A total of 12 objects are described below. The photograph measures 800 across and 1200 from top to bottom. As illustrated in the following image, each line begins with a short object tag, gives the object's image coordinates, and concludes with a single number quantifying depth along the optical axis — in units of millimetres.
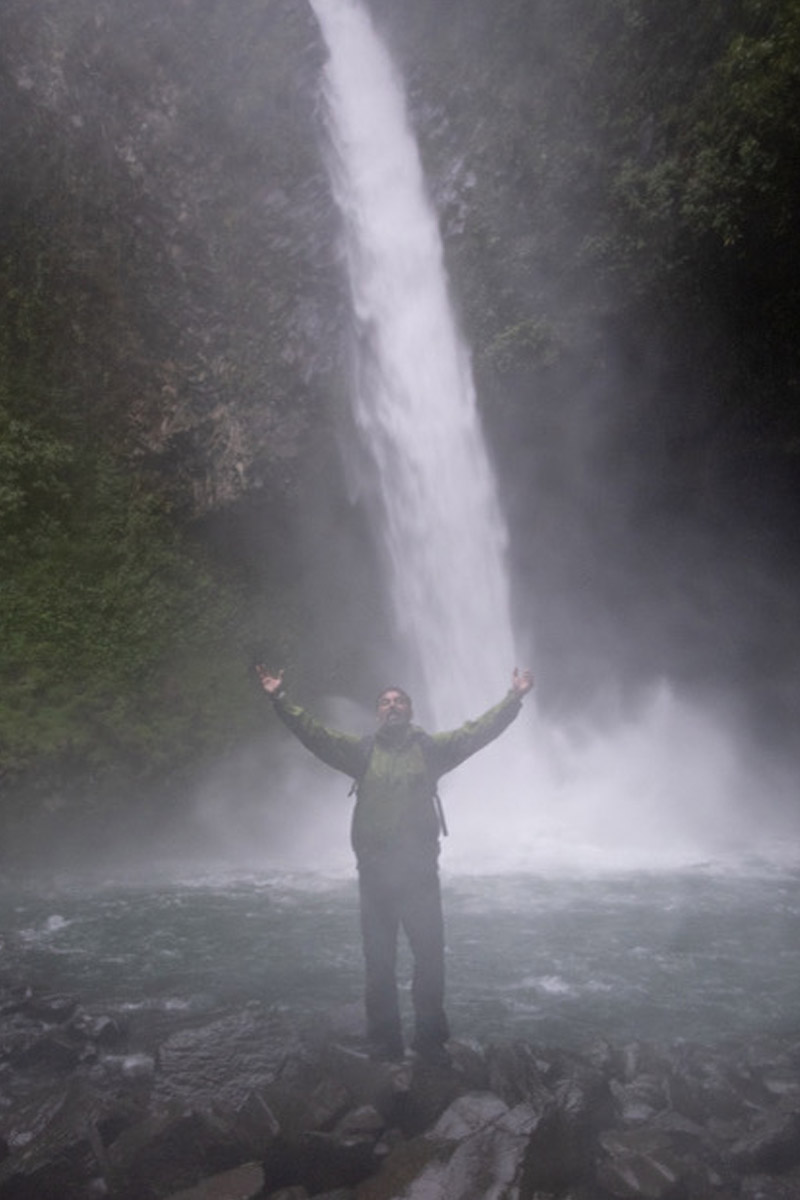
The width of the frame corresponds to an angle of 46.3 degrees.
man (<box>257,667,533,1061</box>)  5910
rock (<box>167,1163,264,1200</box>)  4523
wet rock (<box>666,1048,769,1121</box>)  5434
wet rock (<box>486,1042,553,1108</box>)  5352
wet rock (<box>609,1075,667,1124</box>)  5422
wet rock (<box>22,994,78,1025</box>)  7027
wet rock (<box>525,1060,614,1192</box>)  4664
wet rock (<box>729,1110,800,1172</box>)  4895
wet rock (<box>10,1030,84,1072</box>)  6258
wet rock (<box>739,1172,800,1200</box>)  4648
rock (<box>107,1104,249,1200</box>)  4719
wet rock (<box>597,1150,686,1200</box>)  4504
